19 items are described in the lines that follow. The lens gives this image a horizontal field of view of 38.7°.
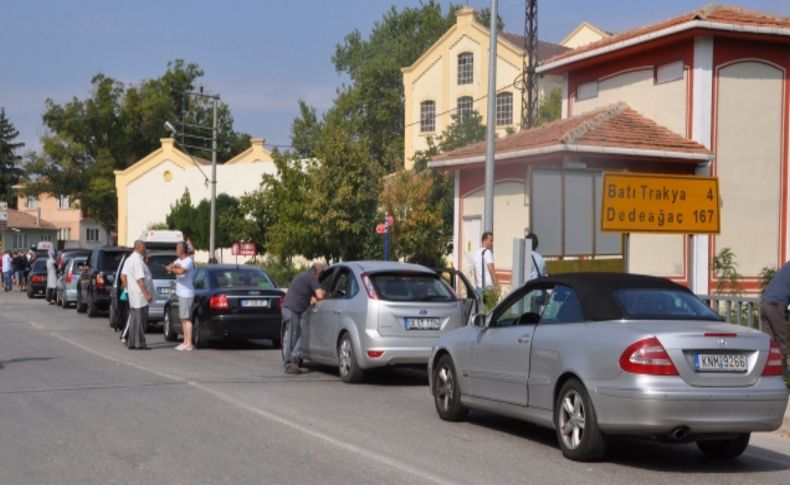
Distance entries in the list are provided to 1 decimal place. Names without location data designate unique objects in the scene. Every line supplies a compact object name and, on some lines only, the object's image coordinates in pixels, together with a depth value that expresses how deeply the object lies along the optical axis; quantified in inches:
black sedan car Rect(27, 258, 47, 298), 1705.2
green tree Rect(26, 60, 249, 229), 3447.3
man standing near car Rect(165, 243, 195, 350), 791.1
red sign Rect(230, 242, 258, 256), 1782.7
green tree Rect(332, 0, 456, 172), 3238.2
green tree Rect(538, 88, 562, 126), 2128.4
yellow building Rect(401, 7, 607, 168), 2374.5
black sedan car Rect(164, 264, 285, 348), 778.8
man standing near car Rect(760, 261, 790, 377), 537.6
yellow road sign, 646.5
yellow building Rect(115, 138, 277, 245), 2864.2
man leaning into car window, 633.6
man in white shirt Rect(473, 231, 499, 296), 730.8
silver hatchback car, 578.9
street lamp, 1797.5
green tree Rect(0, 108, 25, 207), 4397.1
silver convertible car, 350.9
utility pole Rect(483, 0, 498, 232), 822.5
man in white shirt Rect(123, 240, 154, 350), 781.9
